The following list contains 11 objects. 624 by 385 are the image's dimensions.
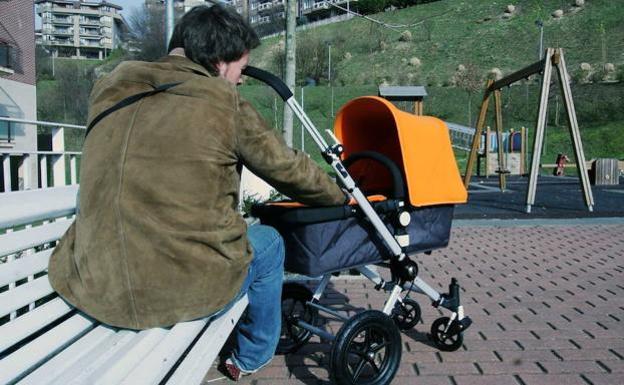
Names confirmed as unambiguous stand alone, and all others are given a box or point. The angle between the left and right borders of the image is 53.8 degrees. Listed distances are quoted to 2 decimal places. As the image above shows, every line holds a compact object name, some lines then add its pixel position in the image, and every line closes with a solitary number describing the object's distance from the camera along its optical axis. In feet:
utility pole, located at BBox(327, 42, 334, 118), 109.60
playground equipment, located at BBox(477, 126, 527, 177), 71.00
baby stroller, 9.18
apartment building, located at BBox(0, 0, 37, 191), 82.99
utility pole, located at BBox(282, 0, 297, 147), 25.61
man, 6.57
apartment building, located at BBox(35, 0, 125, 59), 385.09
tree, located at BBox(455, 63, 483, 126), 111.53
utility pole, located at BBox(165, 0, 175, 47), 28.12
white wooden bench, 5.80
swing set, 31.27
